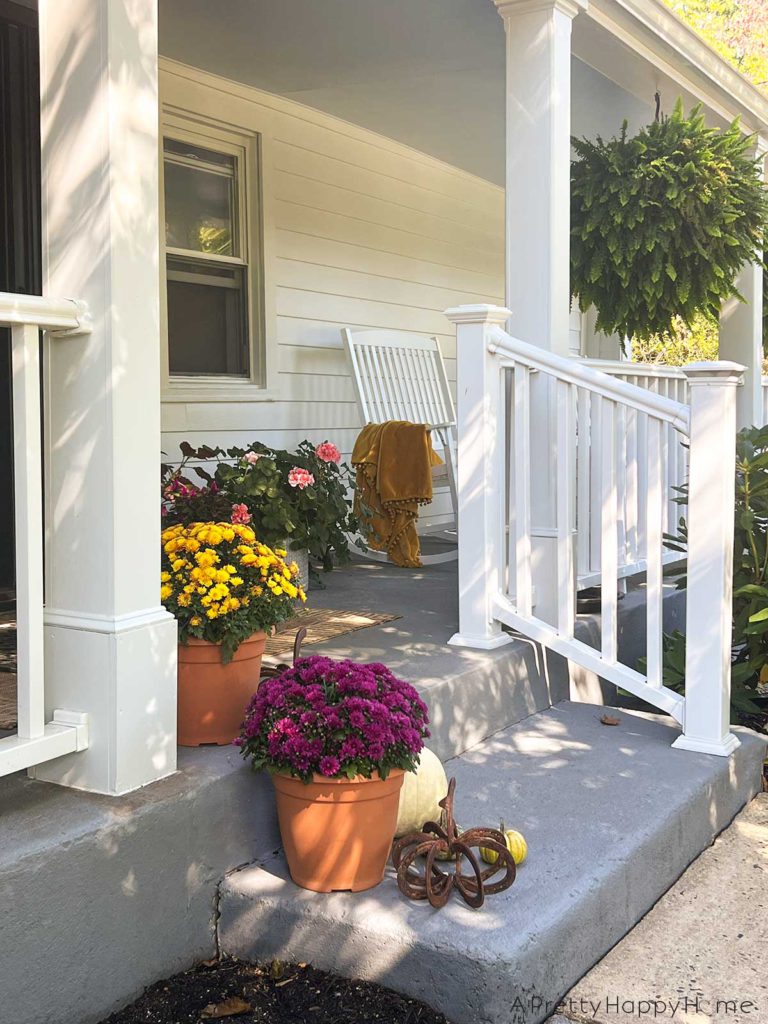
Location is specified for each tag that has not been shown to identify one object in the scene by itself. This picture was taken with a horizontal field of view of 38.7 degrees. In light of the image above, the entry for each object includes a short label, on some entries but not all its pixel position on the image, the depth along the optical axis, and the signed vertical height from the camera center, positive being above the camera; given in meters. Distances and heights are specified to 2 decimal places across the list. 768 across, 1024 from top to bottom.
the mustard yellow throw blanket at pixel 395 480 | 5.00 +0.08
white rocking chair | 5.56 +0.61
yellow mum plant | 2.40 -0.19
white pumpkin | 2.45 -0.68
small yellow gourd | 2.29 -0.74
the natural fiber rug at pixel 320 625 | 3.39 -0.43
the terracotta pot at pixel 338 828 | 2.14 -0.65
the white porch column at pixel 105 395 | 2.10 +0.20
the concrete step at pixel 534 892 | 1.97 -0.80
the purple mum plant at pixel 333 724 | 2.10 -0.44
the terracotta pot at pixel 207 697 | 2.42 -0.44
